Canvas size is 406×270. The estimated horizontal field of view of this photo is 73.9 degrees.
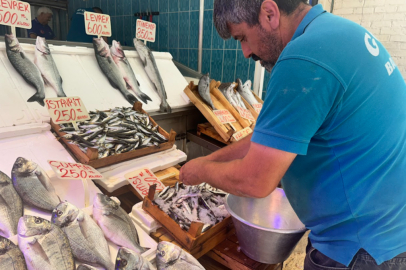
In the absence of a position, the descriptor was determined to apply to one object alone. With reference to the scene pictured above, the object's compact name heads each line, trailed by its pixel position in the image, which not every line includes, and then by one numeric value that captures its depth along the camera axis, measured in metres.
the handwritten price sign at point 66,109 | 1.78
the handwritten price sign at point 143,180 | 1.70
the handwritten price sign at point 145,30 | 2.90
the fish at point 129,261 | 0.95
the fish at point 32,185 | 1.29
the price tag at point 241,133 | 2.54
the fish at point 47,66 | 2.12
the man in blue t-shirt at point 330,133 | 0.85
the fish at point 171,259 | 1.07
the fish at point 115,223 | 1.20
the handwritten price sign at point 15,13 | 2.02
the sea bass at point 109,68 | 2.49
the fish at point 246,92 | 3.21
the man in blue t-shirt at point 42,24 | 5.32
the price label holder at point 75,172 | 1.34
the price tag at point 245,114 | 2.83
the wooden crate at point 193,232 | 1.30
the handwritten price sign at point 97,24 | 2.50
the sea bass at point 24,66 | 2.03
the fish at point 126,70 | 2.59
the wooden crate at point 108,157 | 1.64
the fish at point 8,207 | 1.14
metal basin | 1.22
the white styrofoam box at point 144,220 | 1.45
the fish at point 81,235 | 1.07
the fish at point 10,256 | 0.90
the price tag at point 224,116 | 2.64
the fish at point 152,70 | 2.61
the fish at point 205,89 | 2.71
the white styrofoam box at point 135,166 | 1.68
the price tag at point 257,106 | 3.12
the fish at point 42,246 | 0.95
